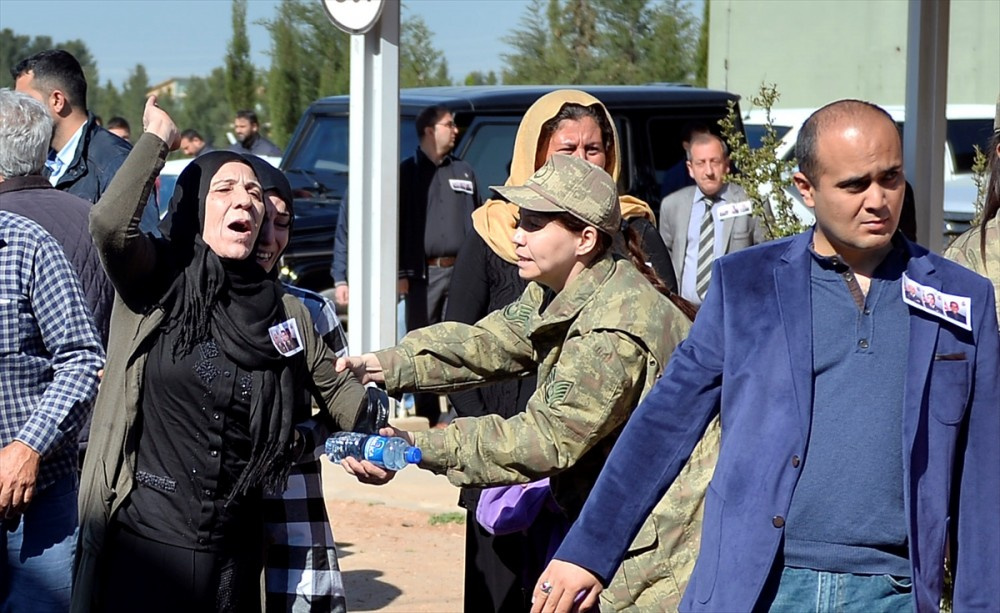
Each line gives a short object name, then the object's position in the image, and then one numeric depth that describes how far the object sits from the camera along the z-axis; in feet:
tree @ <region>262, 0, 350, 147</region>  97.35
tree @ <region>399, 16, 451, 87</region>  93.30
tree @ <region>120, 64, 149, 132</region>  142.31
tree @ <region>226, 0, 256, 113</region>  103.45
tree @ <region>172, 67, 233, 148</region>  129.79
